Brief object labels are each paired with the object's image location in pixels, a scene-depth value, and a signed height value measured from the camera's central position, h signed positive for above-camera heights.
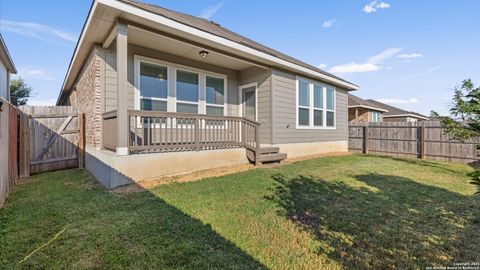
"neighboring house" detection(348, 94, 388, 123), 18.47 +2.01
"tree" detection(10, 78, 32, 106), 21.74 +4.29
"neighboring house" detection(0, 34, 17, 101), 7.92 +2.74
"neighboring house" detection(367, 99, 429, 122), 22.80 +1.87
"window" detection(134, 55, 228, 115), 6.73 +1.47
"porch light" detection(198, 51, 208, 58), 6.86 +2.40
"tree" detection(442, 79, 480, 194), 5.35 +0.48
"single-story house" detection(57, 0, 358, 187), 5.09 +1.32
